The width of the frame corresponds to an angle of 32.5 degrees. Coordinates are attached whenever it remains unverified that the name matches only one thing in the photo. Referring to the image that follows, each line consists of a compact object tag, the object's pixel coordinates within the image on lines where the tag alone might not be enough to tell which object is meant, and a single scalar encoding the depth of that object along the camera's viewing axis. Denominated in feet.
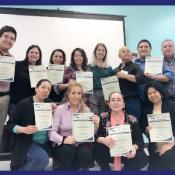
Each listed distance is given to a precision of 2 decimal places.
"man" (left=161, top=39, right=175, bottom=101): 11.28
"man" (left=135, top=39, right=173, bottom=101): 11.07
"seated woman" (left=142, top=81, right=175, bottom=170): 9.64
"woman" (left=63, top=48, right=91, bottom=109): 11.21
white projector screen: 15.03
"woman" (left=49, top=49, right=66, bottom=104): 11.09
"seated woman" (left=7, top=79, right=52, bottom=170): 9.64
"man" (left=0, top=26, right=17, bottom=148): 10.05
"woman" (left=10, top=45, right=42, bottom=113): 10.49
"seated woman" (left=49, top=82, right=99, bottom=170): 9.57
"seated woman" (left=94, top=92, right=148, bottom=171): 9.55
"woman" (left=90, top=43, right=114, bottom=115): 11.30
